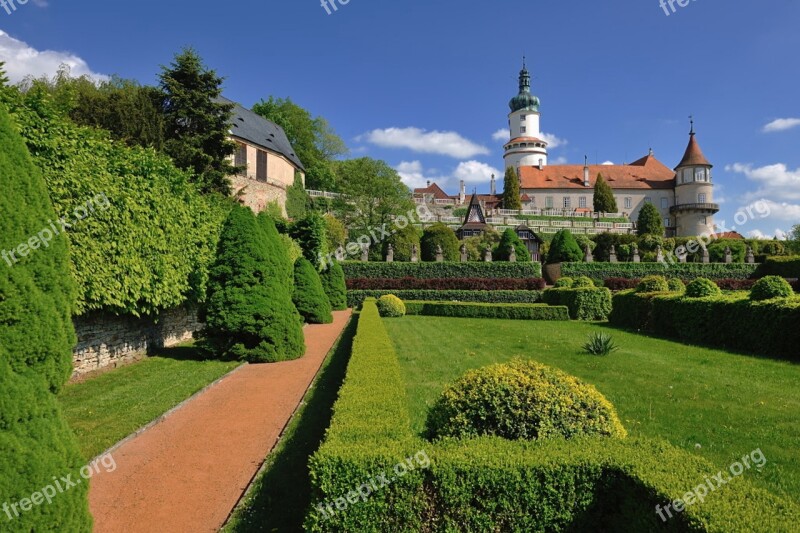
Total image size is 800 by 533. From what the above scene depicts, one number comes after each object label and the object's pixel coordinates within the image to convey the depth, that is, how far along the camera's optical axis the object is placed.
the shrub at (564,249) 40.59
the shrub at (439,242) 42.28
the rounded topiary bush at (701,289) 15.27
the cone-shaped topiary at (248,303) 10.93
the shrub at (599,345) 11.15
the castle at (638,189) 68.75
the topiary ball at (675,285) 21.85
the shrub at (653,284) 19.38
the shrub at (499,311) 21.61
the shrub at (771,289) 12.62
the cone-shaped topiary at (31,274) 4.31
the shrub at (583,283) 25.25
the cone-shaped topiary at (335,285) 24.70
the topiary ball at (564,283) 27.18
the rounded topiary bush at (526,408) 4.09
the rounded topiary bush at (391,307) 22.28
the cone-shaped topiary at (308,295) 17.89
